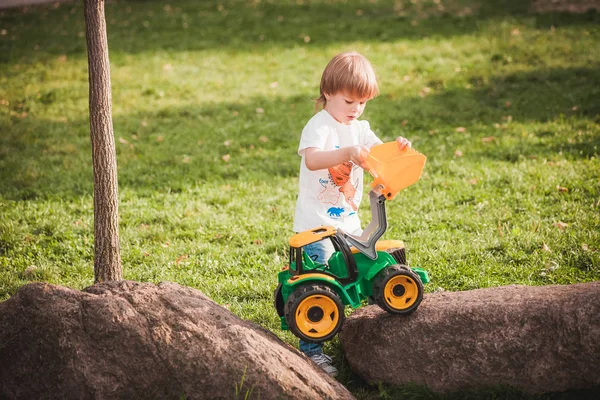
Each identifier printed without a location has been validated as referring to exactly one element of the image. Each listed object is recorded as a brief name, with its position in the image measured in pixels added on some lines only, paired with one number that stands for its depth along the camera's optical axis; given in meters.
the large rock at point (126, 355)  5.70
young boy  6.66
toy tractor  6.25
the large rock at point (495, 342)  6.18
